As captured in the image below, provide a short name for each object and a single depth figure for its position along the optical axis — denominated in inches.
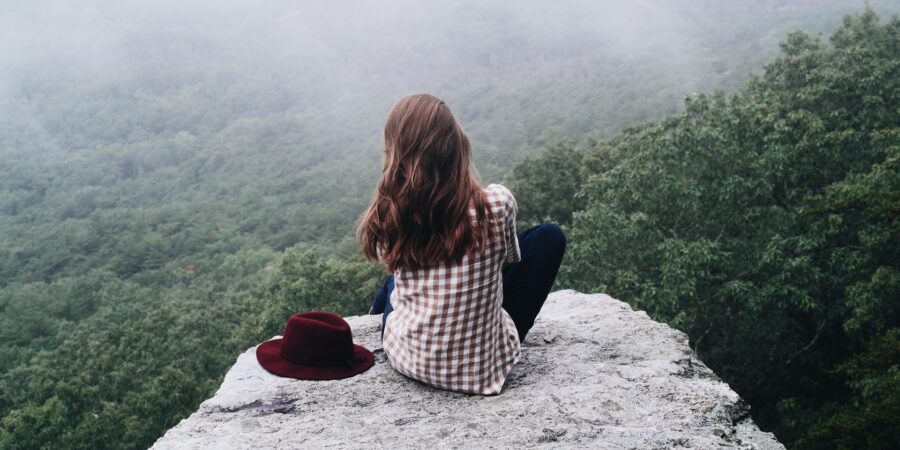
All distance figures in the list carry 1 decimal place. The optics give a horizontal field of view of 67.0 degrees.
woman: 122.2
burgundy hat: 146.2
